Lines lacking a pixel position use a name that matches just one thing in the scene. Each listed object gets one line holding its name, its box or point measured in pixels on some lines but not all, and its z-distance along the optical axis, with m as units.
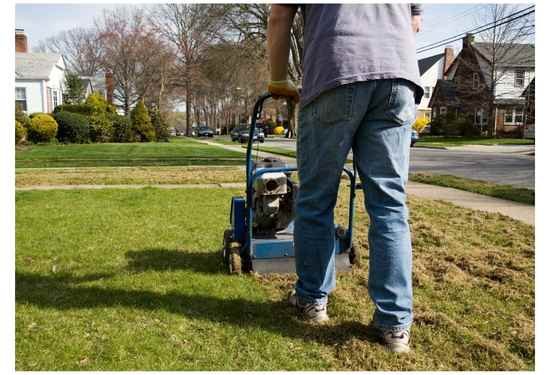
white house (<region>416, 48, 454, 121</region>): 52.69
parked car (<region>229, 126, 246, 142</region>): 31.78
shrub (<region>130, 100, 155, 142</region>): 24.45
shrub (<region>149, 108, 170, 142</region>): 26.25
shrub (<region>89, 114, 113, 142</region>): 22.34
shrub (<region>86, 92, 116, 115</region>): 22.89
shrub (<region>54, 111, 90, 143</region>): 21.16
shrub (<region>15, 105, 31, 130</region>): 19.43
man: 2.03
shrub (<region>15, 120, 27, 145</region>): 18.31
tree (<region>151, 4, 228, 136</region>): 32.53
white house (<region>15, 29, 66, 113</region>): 26.73
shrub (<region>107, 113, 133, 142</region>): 23.48
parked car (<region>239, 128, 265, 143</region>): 29.34
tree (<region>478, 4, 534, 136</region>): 31.72
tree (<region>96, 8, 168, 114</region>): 36.66
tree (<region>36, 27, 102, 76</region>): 42.38
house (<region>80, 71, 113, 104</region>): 38.09
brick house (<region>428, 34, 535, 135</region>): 34.09
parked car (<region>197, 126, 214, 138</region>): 45.19
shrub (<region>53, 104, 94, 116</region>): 22.84
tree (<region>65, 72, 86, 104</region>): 28.94
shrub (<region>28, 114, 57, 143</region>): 19.78
